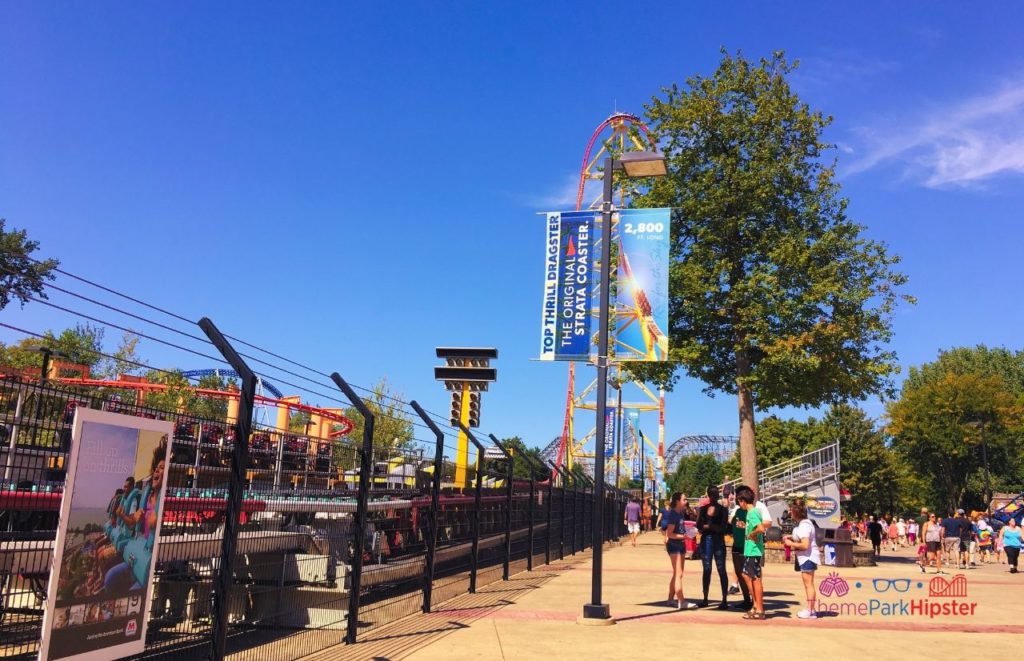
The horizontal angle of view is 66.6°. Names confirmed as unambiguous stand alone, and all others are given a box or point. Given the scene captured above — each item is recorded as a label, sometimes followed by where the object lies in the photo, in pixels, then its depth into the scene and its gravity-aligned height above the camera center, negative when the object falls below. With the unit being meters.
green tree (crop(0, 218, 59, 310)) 46.93 +13.31
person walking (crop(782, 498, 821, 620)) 11.16 -0.91
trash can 23.12 -1.70
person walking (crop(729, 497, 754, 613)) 11.33 -0.82
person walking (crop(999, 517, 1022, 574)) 22.62 -1.29
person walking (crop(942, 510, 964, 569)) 22.84 -1.03
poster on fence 4.33 -0.46
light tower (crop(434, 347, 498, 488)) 28.45 +3.66
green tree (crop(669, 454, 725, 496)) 115.44 +1.72
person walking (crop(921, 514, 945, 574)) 21.16 -1.14
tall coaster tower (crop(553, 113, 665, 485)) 46.30 +9.80
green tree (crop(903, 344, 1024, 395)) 78.06 +13.22
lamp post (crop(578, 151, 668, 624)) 10.38 +2.03
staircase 33.91 +0.66
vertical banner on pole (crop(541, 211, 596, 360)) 12.11 +2.98
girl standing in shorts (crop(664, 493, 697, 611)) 11.68 -0.88
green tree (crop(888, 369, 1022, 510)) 63.28 +5.54
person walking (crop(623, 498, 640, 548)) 31.44 -1.39
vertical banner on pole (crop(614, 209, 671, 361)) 11.54 +2.92
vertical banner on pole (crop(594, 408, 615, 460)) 71.35 +4.11
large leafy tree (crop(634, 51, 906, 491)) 25.31 +7.66
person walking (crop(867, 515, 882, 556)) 28.69 -1.38
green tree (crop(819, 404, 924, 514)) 66.62 +2.36
